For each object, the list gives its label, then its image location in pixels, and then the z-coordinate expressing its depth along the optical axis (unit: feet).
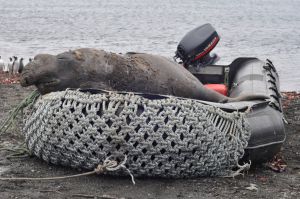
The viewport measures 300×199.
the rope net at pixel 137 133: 26.96
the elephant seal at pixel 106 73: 29.38
